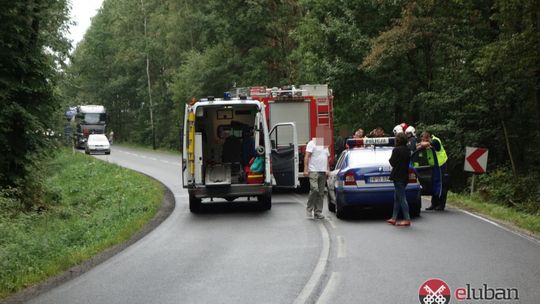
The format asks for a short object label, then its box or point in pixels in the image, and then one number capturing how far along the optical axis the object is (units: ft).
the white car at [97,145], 174.60
